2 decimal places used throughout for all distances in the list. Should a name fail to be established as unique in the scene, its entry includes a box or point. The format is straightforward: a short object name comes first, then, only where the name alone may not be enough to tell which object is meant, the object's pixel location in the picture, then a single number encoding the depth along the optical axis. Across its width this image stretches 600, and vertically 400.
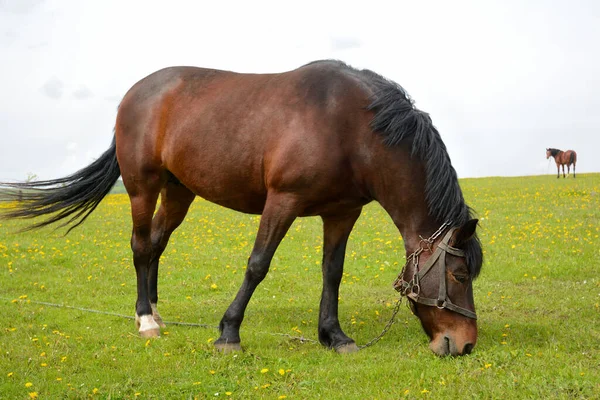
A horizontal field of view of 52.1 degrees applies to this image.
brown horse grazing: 5.79
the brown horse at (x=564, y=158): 38.49
